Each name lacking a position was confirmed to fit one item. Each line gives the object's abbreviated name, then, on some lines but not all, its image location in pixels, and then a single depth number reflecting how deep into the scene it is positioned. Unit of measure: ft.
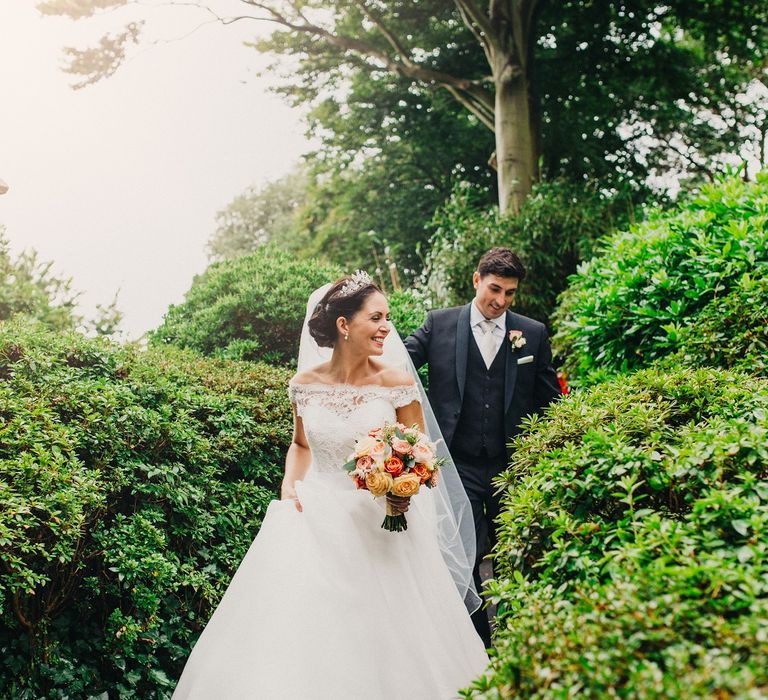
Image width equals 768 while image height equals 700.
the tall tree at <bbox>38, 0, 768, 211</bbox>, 35.86
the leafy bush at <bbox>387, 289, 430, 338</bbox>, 24.06
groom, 15.16
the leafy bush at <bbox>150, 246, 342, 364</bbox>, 24.06
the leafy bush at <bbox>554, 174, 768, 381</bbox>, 15.37
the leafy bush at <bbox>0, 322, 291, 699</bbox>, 11.28
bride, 10.38
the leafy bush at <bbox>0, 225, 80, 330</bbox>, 26.37
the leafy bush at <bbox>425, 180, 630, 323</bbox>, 29.09
